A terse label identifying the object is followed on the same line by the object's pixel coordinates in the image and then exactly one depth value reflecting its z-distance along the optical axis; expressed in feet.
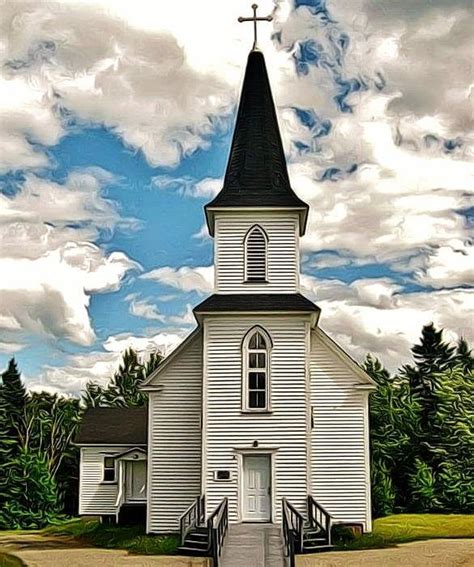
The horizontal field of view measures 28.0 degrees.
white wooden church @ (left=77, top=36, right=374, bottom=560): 84.43
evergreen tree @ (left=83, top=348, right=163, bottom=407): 211.41
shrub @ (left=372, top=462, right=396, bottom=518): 127.95
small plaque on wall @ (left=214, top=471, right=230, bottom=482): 84.38
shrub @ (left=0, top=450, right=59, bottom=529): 127.13
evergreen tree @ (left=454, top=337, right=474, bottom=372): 170.72
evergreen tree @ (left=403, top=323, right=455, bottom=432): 158.20
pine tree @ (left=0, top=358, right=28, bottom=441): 168.14
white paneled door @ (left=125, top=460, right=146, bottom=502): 115.44
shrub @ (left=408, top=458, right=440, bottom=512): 130.62
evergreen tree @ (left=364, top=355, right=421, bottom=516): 129.49
